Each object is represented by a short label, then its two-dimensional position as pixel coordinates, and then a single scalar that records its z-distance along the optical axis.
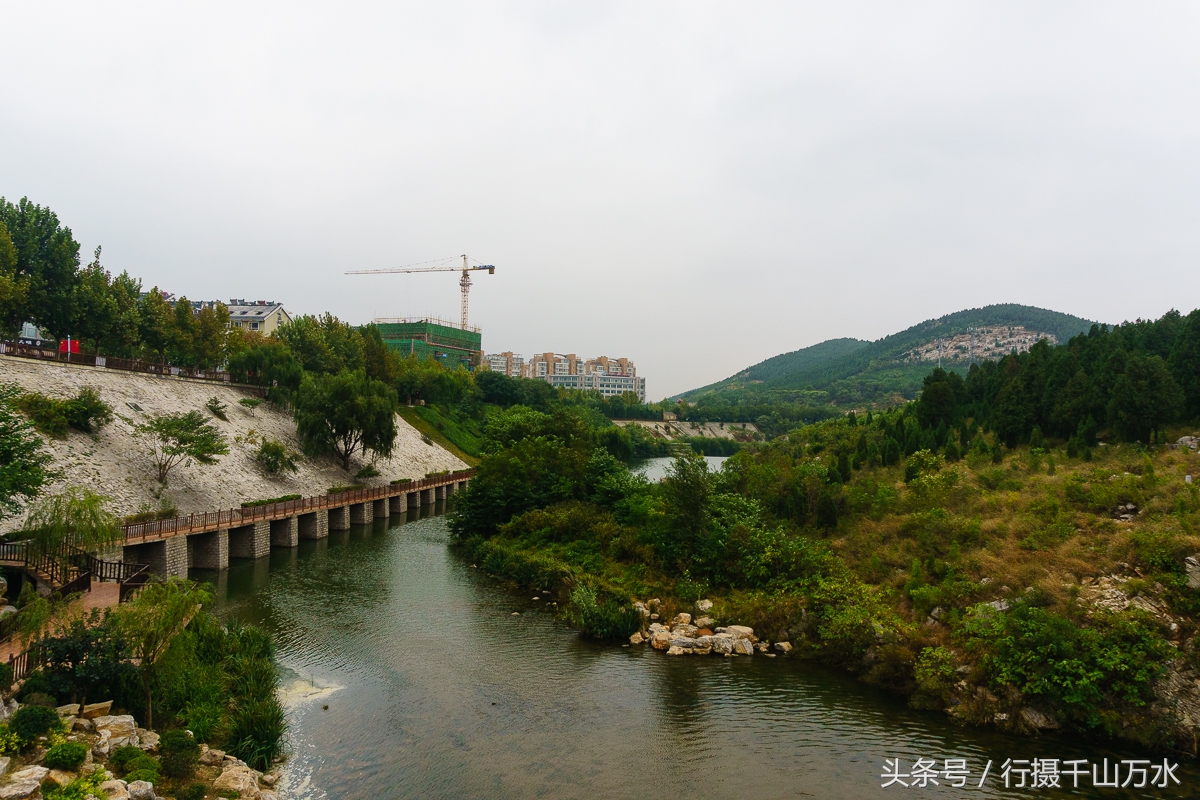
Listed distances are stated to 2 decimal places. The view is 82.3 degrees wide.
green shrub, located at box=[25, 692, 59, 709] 12.28
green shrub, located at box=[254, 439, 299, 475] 42.38
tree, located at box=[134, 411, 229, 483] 33.75
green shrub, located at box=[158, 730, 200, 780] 11.95
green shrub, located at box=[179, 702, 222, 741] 13.93
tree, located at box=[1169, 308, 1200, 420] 29.31
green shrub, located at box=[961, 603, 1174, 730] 15.16
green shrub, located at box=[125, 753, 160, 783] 11.17
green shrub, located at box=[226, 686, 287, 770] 13.91
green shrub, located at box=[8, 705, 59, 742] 11.03
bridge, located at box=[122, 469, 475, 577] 27.69
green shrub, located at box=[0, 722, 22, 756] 10.73
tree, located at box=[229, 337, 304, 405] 50.94
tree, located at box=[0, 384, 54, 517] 19.08
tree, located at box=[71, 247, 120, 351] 45.41
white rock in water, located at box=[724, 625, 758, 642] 21.34
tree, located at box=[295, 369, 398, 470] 47.41
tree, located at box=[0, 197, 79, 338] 43.88
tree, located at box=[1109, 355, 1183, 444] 28.05
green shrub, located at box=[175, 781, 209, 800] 11.29
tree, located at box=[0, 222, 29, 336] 39.08
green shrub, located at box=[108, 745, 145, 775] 11.40
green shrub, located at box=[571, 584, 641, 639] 22.39
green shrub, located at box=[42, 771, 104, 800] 9.82
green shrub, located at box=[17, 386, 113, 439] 30.97
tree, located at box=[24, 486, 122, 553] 18.89
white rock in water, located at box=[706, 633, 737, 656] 20.84
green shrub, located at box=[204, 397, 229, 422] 44.45
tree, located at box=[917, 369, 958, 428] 40.19
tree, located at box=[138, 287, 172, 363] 52.34
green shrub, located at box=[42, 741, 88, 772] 10.62
